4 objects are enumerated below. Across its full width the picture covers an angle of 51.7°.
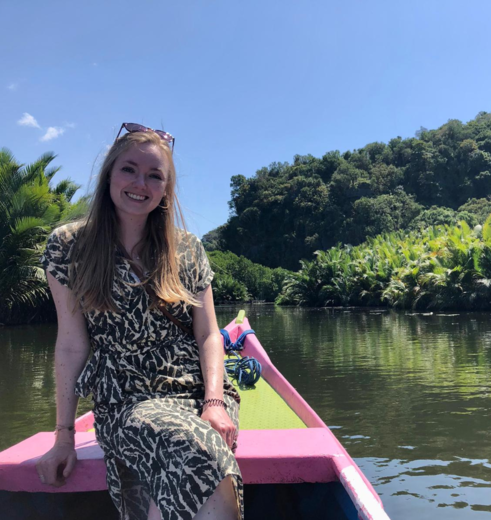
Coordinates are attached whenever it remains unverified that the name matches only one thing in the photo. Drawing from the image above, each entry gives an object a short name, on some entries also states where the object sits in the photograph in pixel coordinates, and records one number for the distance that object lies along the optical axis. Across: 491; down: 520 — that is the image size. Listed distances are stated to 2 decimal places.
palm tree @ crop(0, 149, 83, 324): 14.80
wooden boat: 1.62
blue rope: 3.66
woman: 1.30
